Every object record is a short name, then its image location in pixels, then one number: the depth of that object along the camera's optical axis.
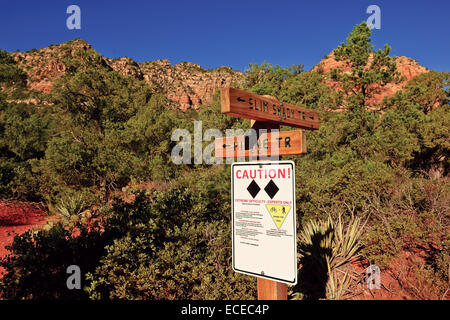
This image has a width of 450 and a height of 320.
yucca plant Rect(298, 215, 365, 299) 4.07
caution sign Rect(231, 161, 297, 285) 1.94
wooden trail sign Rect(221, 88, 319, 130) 1.98
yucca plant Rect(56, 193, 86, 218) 8.73
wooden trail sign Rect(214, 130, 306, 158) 2.32
